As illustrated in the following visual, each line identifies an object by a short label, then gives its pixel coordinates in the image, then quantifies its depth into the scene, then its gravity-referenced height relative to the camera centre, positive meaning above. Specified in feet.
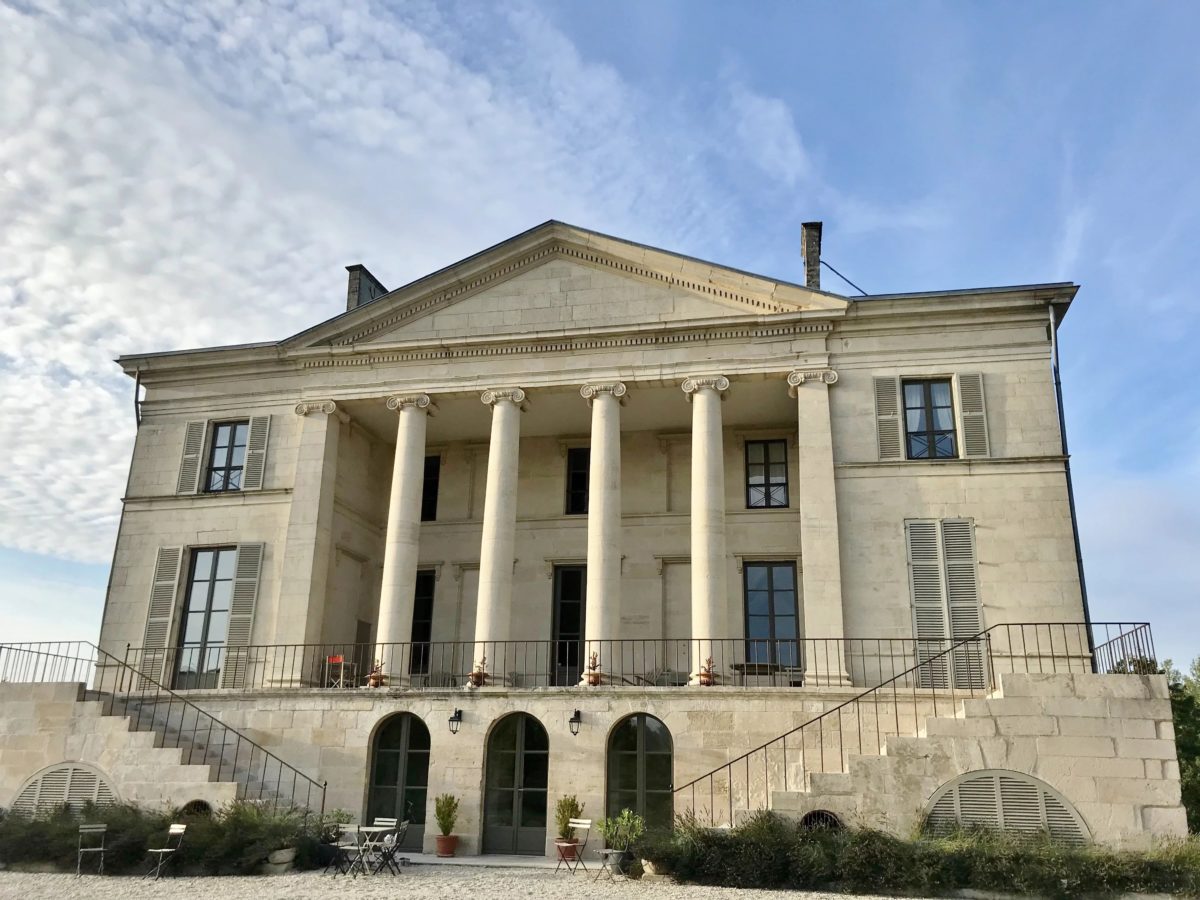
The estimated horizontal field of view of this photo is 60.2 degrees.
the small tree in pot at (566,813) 56.24 -1.14
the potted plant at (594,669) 61.21 +6.94
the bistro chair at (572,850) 52.39 -2.96
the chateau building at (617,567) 56.29 +14.43
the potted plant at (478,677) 62.95 +6.47
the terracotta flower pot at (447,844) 57.93 -2.98
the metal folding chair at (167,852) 49.93 -3.28
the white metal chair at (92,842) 50.85 -2.99
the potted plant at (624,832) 48.78 -1.88
